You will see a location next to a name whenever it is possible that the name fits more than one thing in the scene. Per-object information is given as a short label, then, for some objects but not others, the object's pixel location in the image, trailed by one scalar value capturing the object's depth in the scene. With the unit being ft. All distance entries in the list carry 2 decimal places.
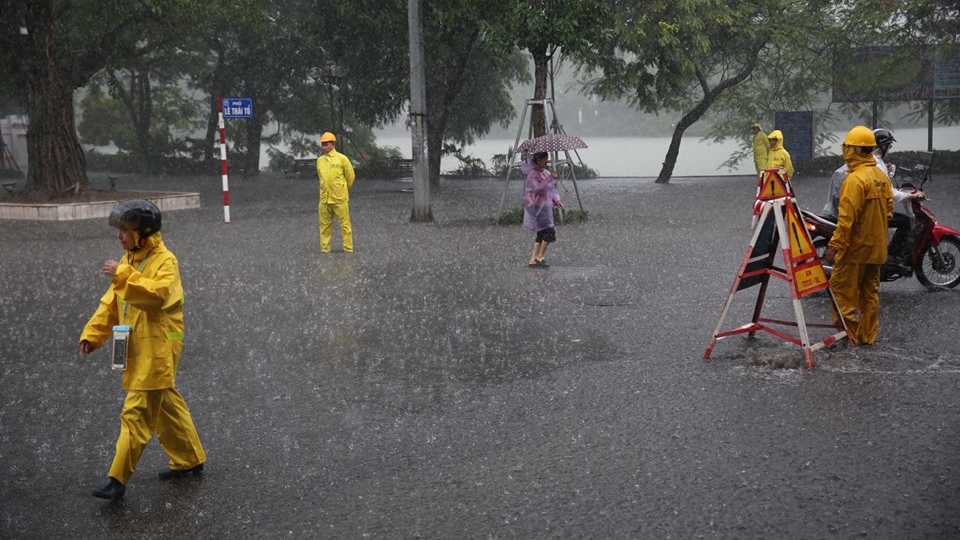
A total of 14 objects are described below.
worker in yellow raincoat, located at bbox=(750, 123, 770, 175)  91.25
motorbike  36.35
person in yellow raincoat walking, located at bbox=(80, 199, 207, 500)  17.83
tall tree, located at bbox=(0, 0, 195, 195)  83.35
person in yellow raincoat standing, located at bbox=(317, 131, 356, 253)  52.31
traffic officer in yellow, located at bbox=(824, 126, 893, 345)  28.07
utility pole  67.87
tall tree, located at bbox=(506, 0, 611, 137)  68.03
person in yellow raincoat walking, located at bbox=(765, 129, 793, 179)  66.25
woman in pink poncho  46.85
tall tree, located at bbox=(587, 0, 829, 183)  105.70
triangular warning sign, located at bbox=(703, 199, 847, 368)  26.94
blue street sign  76.79
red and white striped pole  70.54
